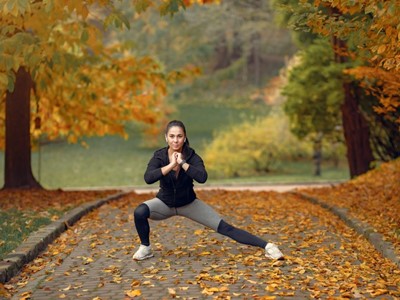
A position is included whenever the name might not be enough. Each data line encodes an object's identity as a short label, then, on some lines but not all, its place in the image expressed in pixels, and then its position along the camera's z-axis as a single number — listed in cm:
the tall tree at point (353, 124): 2089
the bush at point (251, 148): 3906
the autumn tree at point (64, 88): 1211
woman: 855
